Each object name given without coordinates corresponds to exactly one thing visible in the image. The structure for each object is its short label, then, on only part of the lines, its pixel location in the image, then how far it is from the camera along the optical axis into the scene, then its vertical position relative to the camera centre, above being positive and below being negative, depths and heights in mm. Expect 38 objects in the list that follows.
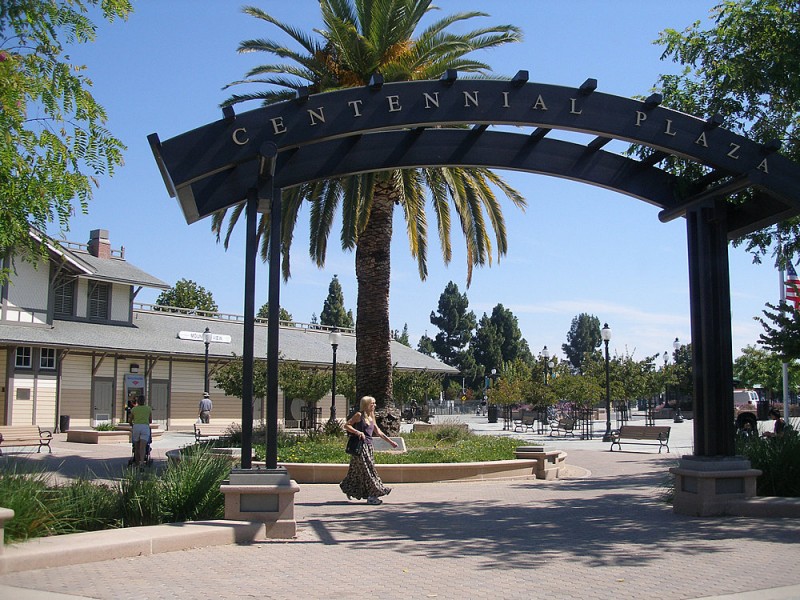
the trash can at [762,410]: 49688 -1717
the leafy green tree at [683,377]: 57094 +422
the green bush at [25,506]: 7626 -1194
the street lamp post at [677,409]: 53219 -1821
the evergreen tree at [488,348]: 95469 +4221
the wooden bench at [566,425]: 35316 -1859
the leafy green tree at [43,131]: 9629 +3173
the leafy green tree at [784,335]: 15125 +918
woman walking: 12391 -1318
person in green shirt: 17609 -1028
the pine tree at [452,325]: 97812 +7070
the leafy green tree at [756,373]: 60500 +746
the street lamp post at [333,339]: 27786 +1516
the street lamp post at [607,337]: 32125 +1906
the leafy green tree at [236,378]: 33906 +215
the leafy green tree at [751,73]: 13531 +5433
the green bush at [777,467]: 11359 -1204
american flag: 23858 +2947
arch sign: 9578 +3021
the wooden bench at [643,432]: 25141 -1568
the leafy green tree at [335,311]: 84250 +7652
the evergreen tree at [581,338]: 131125 +7328
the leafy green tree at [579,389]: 39750 -313
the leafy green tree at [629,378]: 44250 +260
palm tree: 18719 +5583
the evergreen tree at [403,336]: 99575 +5927
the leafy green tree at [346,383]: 38781 +1
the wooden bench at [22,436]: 21578 -1429
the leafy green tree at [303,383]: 32719 +2
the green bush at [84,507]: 8328 -1314
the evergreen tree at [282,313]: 70062 +6681
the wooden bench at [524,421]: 39344 -1935
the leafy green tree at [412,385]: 41625 -112
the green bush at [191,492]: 9094 -1240
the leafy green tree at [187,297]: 62844 +6809
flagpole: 35550 -116
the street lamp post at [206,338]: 34750 +1953
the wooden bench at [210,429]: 36500 -2157
